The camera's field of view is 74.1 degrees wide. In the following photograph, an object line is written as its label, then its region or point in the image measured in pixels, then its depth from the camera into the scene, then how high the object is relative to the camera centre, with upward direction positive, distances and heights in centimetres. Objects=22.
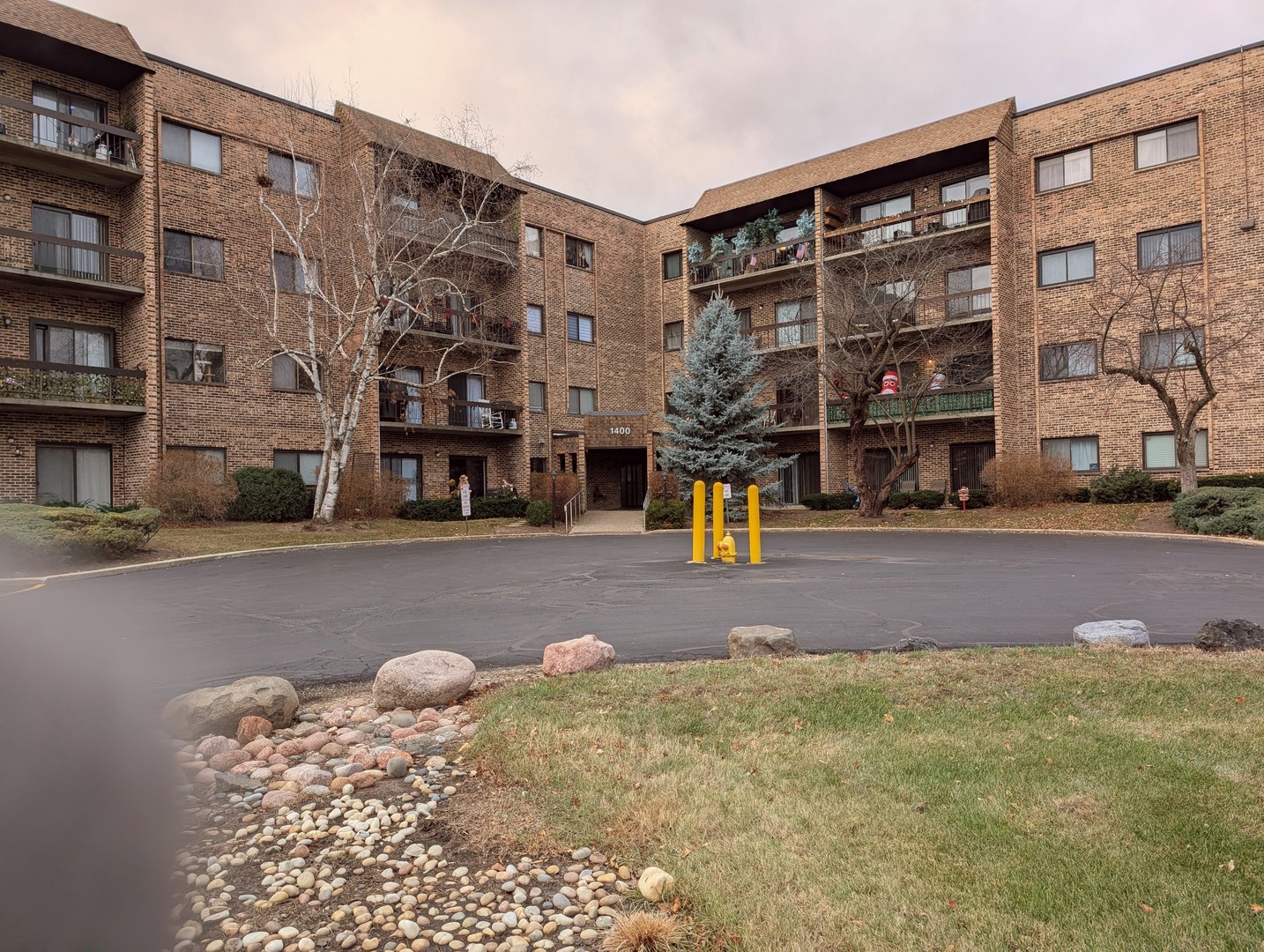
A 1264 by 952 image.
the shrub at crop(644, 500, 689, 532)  2706 -117
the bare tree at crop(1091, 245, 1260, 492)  2481 +461
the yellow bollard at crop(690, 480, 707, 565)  1501 -97
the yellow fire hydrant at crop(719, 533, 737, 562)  1472 -126
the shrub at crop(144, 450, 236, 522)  2188 -5
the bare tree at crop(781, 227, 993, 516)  2692 +481
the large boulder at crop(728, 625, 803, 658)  688 -137
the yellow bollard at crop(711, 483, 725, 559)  1488 -67
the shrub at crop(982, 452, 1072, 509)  2570 -28
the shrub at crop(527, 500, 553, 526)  2802 -107
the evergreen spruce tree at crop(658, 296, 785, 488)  2891 +238
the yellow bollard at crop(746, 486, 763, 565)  1476 -81
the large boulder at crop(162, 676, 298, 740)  515 -138
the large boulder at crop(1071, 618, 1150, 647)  700 -139
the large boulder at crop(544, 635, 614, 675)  646 -137
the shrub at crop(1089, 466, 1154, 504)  2392 -51
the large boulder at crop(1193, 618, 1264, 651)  681 -139
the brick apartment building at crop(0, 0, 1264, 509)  2291 +697
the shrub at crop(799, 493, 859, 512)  2980 -92
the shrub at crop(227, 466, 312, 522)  2398 -26
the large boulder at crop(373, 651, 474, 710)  585 -140
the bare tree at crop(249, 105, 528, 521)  2433 +729
